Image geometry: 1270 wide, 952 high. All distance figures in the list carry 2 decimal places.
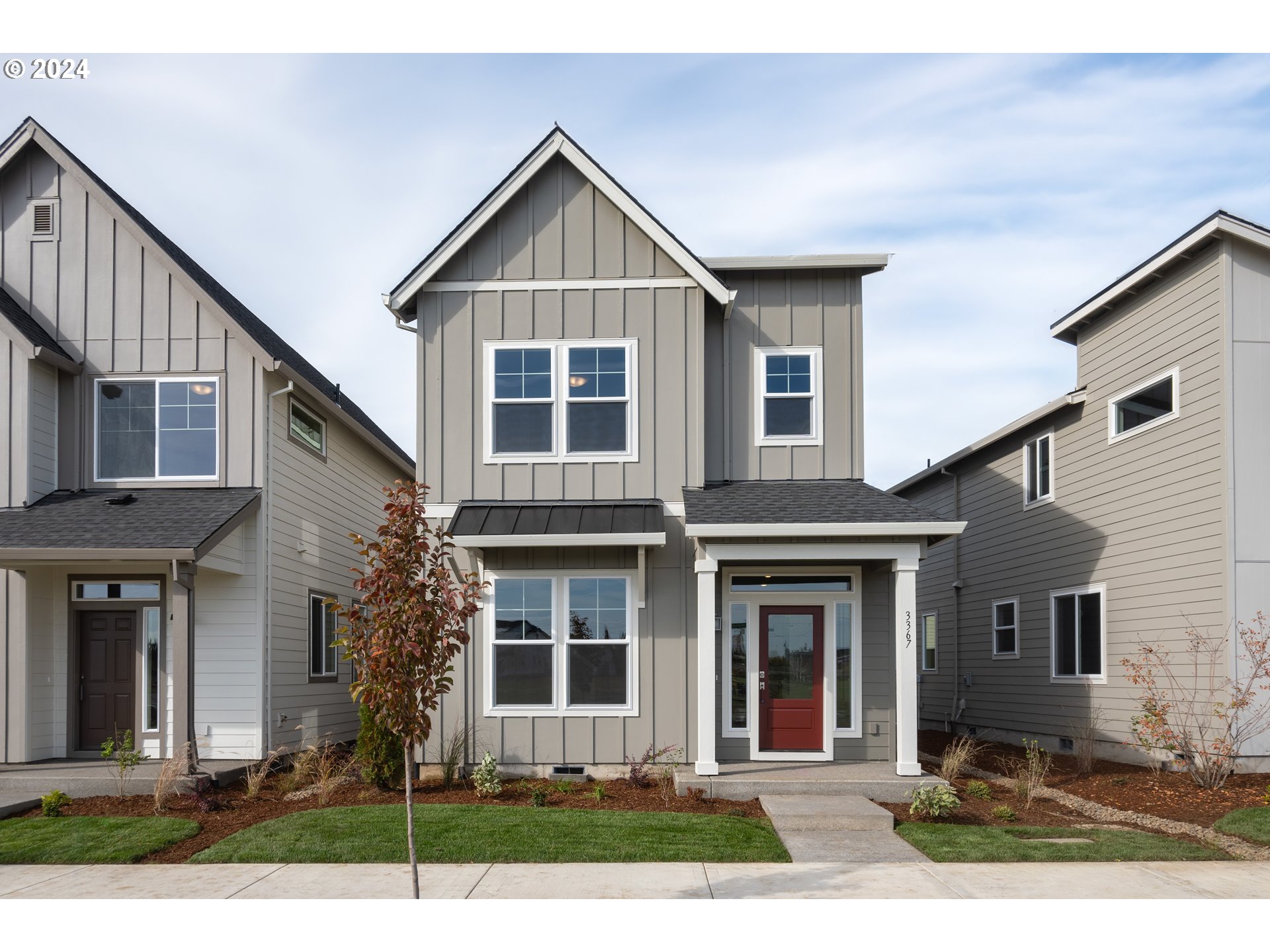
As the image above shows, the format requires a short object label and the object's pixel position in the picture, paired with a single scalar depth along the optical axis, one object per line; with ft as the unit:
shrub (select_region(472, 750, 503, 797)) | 40.42
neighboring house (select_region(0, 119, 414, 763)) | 46.26
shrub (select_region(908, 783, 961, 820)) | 36.29
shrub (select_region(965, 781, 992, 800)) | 40.65
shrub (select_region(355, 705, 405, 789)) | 40.93
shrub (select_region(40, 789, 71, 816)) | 37.14
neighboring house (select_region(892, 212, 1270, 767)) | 43.06
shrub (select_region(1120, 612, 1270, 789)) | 41.47
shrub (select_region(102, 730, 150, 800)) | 40.34
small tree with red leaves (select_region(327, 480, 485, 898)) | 24.14
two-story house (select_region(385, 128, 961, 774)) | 44.93
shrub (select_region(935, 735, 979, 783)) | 43.11
